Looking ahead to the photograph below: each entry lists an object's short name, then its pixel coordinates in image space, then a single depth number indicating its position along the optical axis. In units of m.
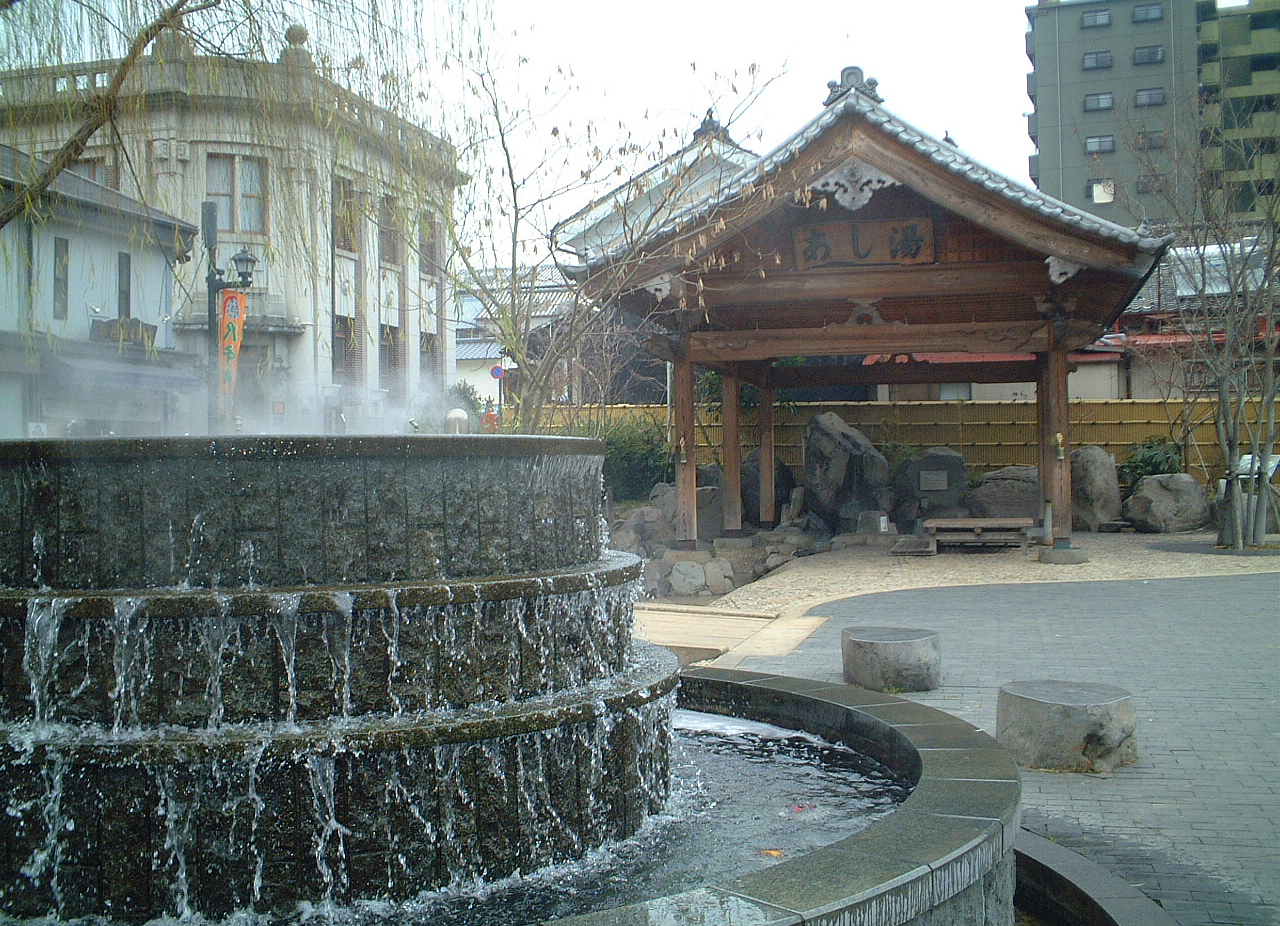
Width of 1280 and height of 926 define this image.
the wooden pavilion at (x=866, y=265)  12.30
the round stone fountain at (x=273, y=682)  3.19
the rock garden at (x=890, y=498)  17.69
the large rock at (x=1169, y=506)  18.42
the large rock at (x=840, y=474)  18.27
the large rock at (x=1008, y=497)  18.17
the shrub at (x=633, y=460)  23.44
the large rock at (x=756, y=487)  19.27
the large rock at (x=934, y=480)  18.64
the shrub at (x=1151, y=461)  20.47
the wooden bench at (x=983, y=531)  15.67
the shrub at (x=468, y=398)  23.91
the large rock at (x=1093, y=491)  18.97
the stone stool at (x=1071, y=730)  5.28
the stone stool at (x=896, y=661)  7.09
